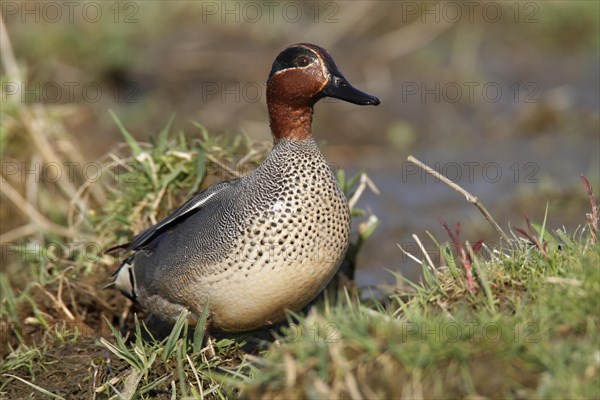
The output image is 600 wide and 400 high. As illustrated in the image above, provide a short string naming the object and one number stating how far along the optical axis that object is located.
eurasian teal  7.17
